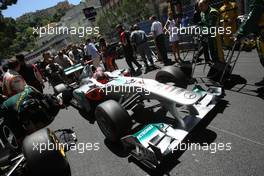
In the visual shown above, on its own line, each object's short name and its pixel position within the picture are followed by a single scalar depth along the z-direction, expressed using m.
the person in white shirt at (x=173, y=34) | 9.38
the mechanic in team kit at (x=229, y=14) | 8.16
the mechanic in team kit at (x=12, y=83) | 4.41
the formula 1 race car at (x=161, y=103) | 3.48
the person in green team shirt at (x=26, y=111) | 4.09
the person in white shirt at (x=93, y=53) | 10.61
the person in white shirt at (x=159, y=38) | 9.38
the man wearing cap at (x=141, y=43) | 9.58
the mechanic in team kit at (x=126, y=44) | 9.92
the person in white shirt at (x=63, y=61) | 9.65
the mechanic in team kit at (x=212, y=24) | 5.84
